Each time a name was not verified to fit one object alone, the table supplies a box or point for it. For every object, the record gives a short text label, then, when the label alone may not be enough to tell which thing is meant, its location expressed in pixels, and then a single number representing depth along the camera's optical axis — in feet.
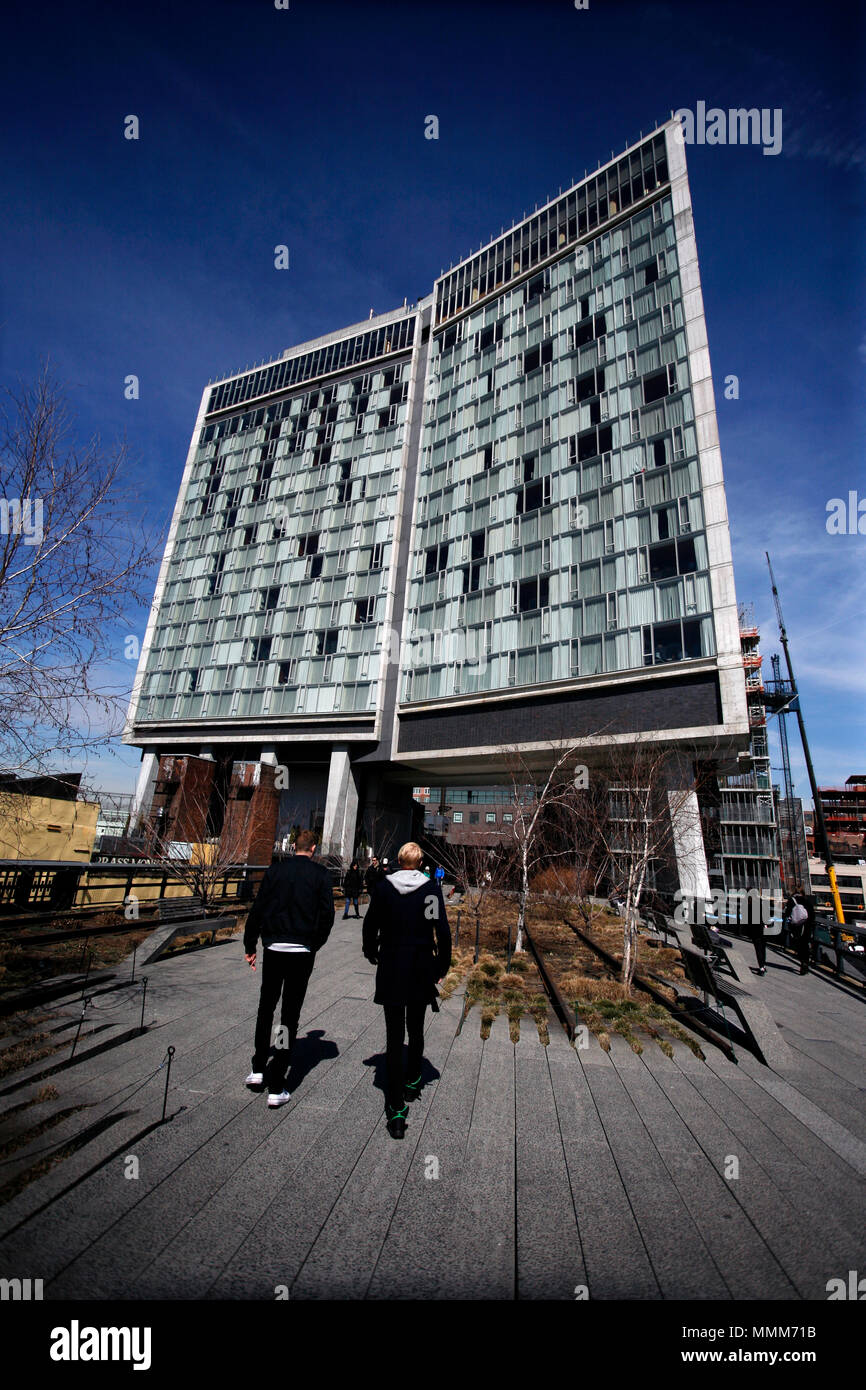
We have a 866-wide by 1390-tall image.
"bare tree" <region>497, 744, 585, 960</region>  46.32
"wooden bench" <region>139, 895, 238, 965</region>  30.27
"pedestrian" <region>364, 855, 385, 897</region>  58.87
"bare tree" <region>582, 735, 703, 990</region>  35.96
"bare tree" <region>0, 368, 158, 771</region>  23.32
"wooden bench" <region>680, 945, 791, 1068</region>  21.34
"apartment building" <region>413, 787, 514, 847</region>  228.22
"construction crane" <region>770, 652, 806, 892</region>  237.45
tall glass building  88.07
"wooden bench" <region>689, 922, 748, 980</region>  27.99
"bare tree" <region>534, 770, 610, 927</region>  70.69
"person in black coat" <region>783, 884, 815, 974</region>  44.62
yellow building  42.24
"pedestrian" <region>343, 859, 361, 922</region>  58.75
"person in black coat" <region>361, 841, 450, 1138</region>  14.02
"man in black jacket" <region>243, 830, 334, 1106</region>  15.05
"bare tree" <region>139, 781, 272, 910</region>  44.55
